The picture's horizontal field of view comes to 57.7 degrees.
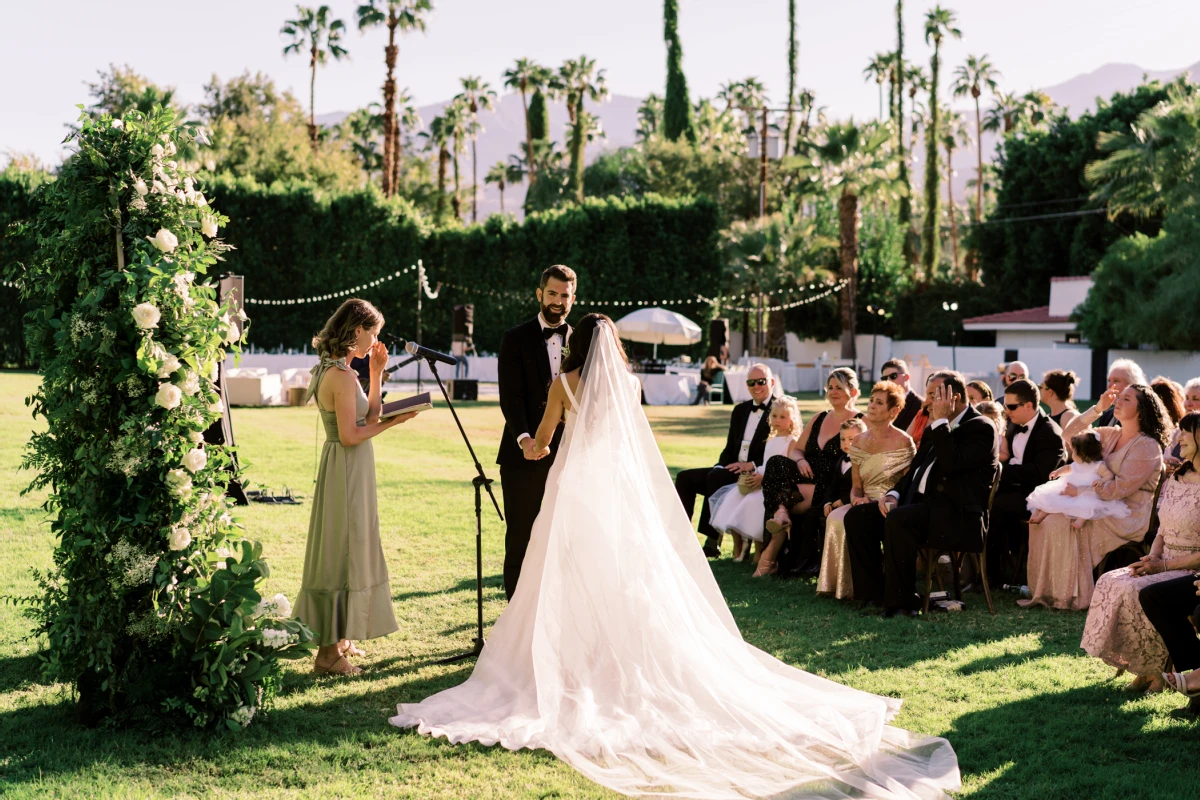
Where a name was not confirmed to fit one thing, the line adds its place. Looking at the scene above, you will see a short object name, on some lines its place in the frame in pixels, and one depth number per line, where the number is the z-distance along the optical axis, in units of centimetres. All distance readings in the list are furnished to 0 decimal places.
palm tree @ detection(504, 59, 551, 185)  5916
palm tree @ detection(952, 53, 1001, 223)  6669
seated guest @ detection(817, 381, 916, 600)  730
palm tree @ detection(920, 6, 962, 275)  5272
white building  4188
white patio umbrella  2850
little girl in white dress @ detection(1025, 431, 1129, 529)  696
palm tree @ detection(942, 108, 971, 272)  6606
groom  602
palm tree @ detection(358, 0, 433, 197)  3834
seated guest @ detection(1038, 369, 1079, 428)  848
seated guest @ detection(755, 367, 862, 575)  797
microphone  528
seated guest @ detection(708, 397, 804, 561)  830
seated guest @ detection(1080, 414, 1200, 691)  513
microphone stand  559
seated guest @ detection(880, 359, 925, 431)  927
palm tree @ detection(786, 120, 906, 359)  3775
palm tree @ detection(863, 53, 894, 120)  6625
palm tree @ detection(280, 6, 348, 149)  4831
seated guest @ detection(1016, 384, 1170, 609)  669
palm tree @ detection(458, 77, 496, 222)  6281
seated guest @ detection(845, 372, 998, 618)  691
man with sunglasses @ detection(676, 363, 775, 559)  866
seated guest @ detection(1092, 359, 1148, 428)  826
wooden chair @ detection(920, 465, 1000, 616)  699
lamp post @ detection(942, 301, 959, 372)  3812
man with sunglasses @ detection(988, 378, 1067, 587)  775
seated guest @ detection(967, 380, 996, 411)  875
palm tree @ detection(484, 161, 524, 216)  6444
